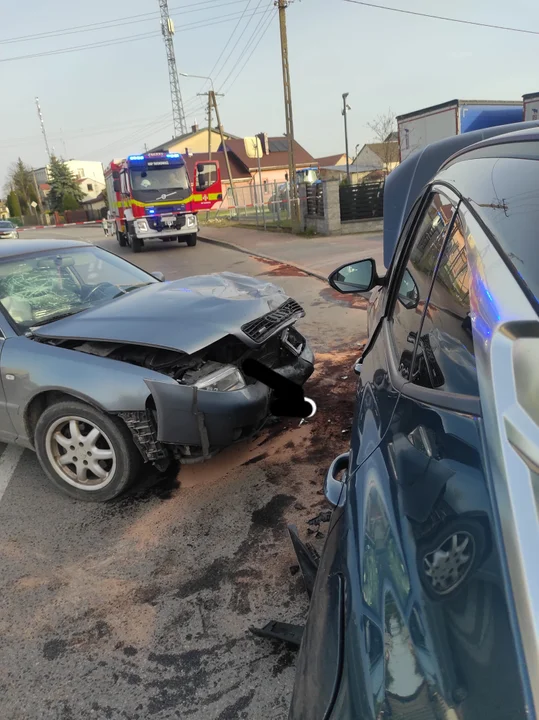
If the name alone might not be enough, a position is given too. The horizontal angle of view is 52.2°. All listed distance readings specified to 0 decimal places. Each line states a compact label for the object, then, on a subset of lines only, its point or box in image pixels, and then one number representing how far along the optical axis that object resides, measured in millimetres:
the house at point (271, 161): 56031
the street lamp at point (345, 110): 43838
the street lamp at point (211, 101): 33969
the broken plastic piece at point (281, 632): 2227
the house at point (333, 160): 85938
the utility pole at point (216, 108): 33969
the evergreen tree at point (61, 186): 76450
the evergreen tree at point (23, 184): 86500
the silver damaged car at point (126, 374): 3166
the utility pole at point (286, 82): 21527
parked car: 31761
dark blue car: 904
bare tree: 39156
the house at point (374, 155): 41225
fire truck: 19141
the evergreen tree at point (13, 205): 80125
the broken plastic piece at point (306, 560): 2207
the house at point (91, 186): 96388
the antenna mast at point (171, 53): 54850
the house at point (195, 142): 58881
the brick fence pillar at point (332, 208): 17941
